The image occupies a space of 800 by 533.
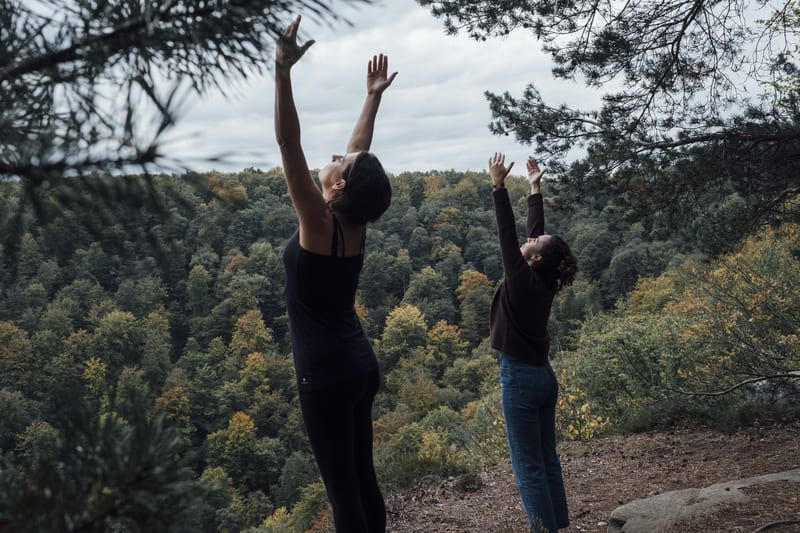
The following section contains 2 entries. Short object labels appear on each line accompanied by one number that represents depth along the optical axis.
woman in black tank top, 1.68
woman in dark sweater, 2.41
